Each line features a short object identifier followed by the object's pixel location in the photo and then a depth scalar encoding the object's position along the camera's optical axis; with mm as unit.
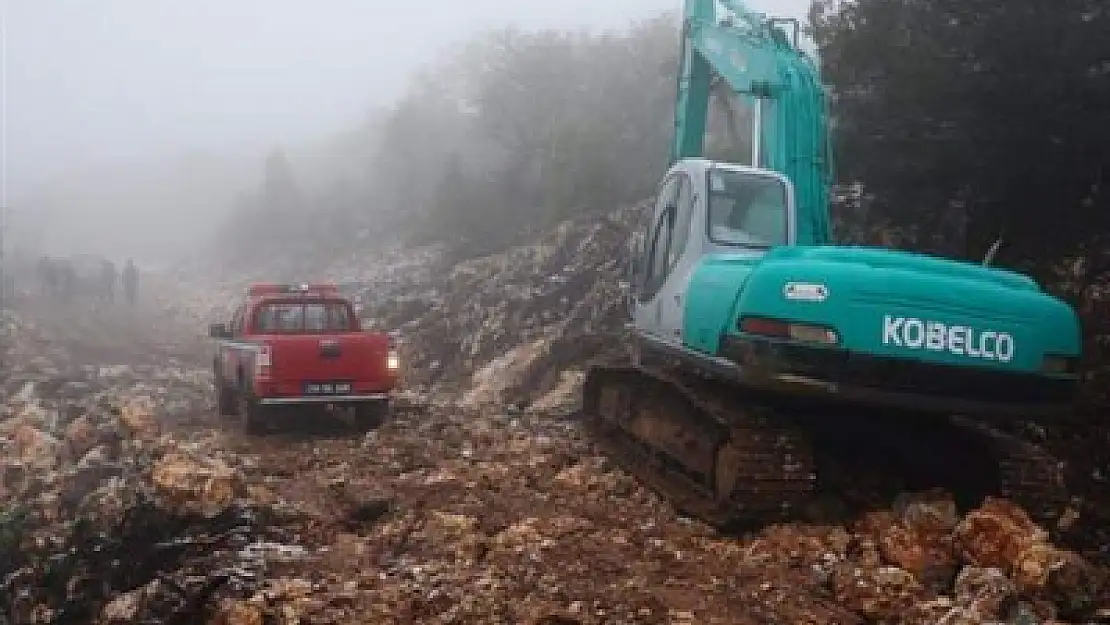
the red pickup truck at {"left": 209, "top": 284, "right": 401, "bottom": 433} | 12516
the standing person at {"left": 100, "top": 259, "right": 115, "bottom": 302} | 33656
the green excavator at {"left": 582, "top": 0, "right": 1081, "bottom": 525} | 6969
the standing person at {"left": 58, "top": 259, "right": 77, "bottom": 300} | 32781
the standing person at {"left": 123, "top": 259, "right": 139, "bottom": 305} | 33938
